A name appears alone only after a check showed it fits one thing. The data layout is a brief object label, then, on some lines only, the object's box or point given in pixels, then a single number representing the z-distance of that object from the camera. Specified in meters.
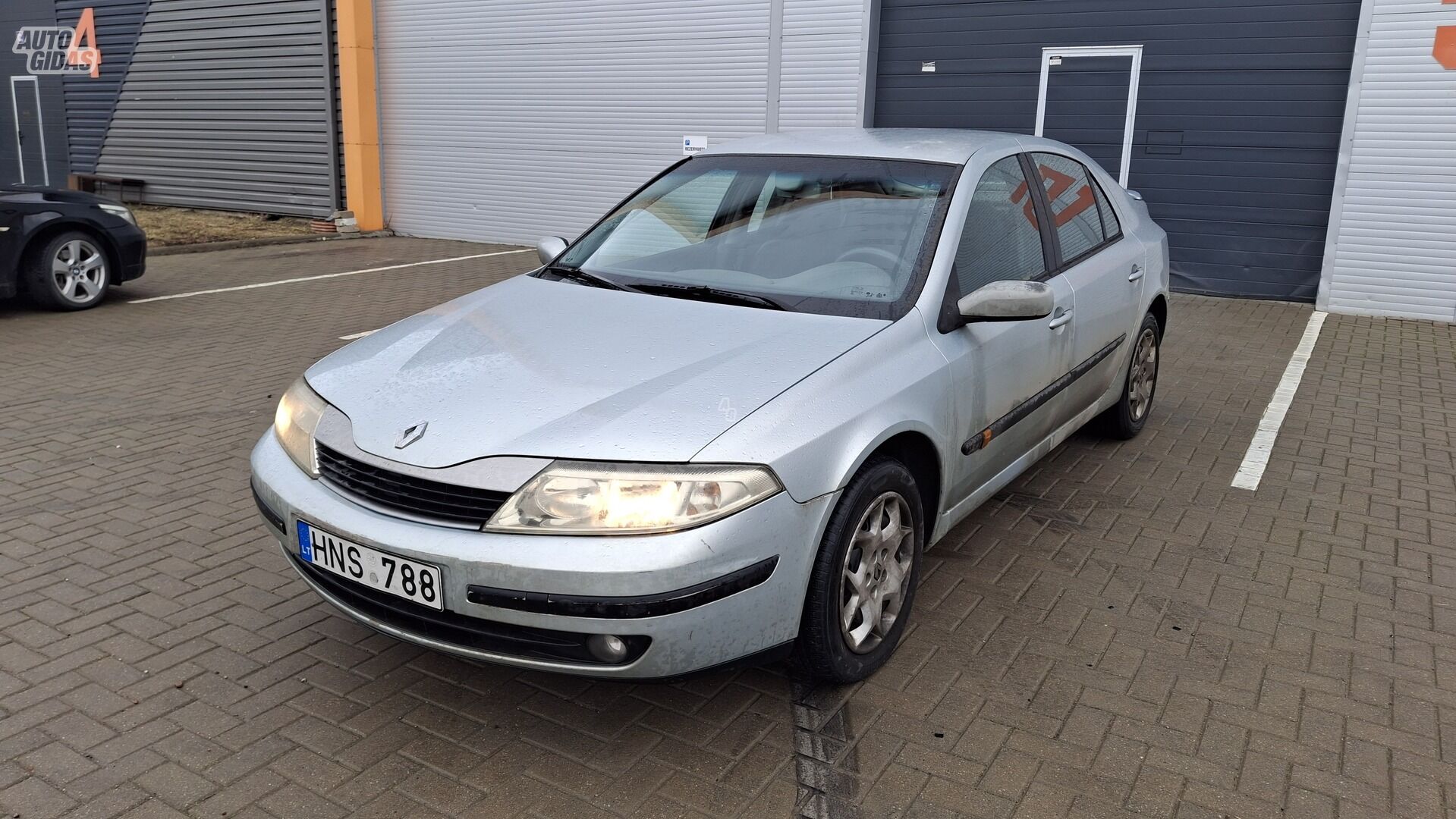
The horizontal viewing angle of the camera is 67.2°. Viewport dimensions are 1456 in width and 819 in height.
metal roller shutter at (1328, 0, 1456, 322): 9.08
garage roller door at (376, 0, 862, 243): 12.31
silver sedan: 2.66
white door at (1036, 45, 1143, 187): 10.40
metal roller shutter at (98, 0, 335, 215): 15.50
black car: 8.31
